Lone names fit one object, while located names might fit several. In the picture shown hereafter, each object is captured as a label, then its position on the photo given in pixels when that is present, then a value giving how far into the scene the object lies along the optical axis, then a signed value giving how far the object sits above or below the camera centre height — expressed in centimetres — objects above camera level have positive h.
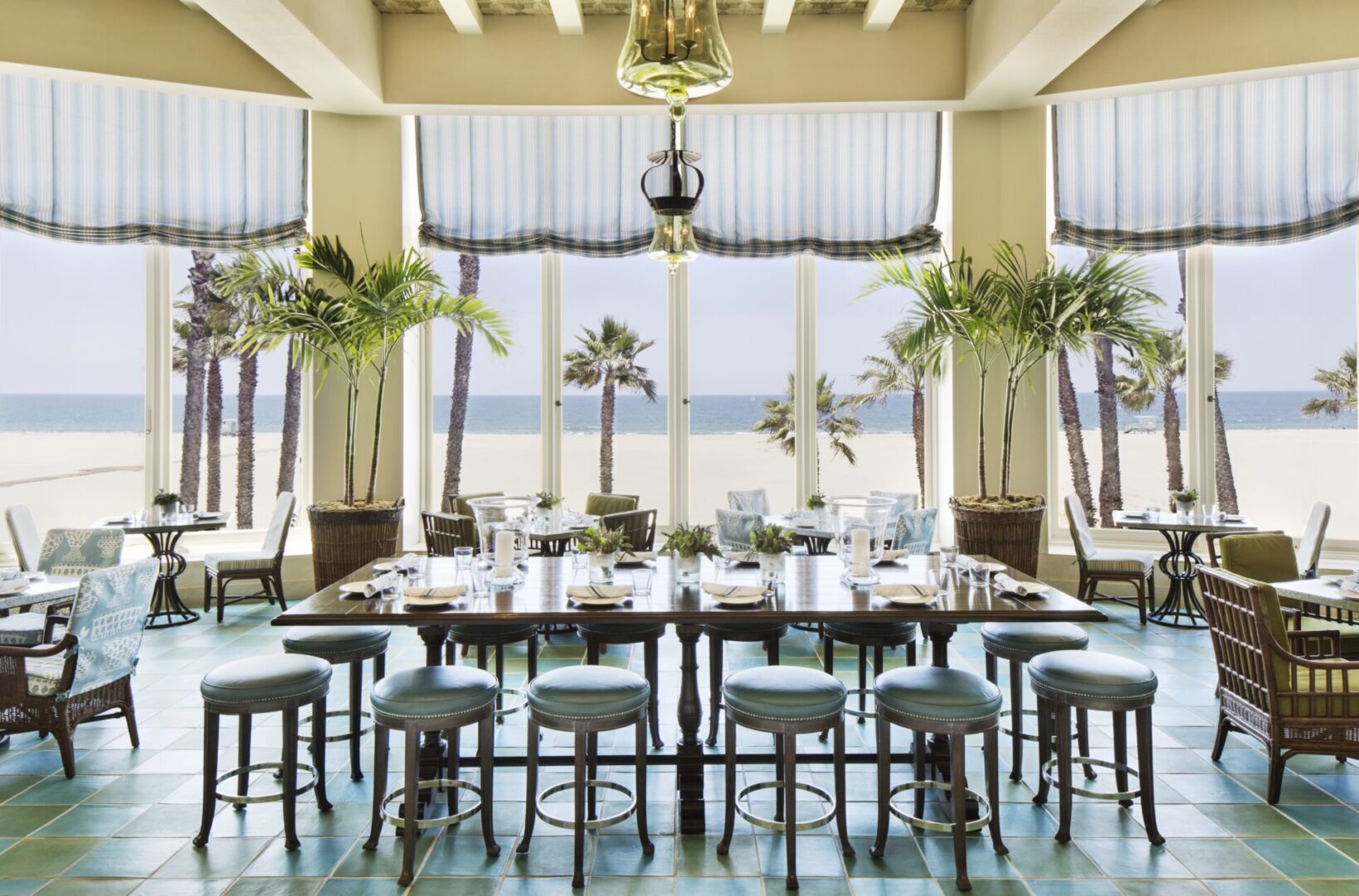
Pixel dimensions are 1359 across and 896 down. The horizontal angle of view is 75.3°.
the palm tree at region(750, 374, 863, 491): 703 +27
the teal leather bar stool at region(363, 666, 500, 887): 262 -79
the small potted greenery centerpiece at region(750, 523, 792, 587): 306 -33
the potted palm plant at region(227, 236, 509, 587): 576 +88
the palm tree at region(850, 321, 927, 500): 701 +58
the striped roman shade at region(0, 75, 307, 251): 617 +210
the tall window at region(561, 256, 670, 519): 703 +80
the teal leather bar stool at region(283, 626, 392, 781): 324 -71
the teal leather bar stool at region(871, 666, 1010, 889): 260 -79
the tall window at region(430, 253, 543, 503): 704 +66
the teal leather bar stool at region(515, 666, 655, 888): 263 -78
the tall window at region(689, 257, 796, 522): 705 +88
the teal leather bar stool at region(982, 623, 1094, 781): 318 -69
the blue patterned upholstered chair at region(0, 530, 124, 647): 452 -48
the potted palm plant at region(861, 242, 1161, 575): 569 +86
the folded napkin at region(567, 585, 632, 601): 289 -45
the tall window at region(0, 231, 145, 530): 671 +106
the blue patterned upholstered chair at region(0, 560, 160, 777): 331 -81
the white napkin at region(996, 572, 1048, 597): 294 -45
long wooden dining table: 277 -49
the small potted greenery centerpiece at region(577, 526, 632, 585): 313 -34
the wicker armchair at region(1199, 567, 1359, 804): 307 -83
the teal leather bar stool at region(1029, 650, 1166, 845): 276 -76
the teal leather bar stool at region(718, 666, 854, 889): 260 -78
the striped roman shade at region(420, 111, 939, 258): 669 +209
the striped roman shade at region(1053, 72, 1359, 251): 606 +206
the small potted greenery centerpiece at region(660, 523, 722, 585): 314 -33
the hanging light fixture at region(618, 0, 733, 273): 254 +117
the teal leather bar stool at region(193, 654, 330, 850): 276 -77
